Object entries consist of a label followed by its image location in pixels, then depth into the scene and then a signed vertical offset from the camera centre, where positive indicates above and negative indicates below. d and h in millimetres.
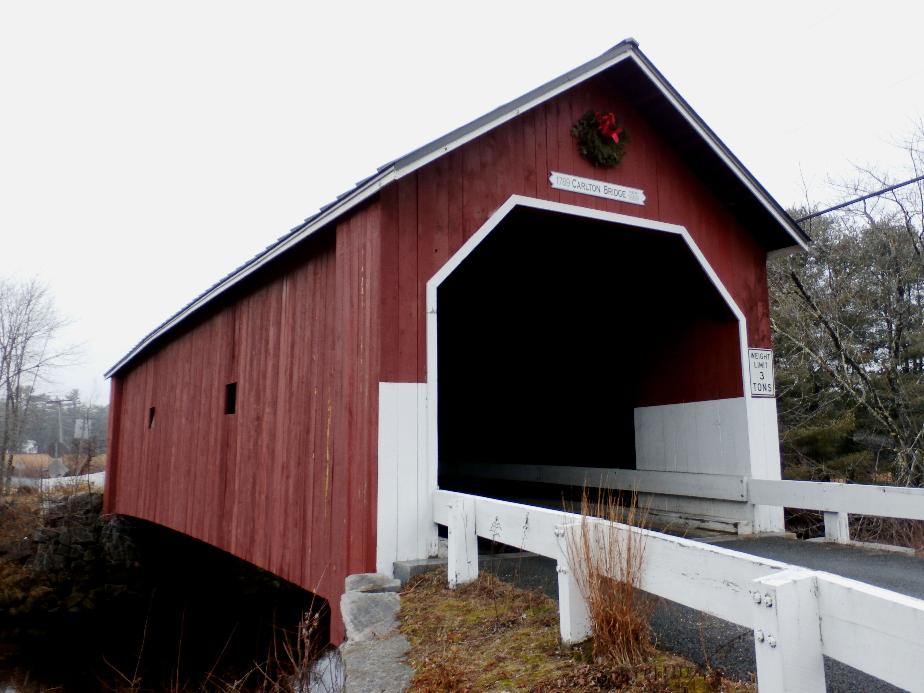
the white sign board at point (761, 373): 7105 +681
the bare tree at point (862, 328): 11953 +2107
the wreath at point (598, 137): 6570 +2673
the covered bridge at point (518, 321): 5527 +1169
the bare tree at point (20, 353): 30250 +4100
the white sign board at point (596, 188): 6406 +2231
